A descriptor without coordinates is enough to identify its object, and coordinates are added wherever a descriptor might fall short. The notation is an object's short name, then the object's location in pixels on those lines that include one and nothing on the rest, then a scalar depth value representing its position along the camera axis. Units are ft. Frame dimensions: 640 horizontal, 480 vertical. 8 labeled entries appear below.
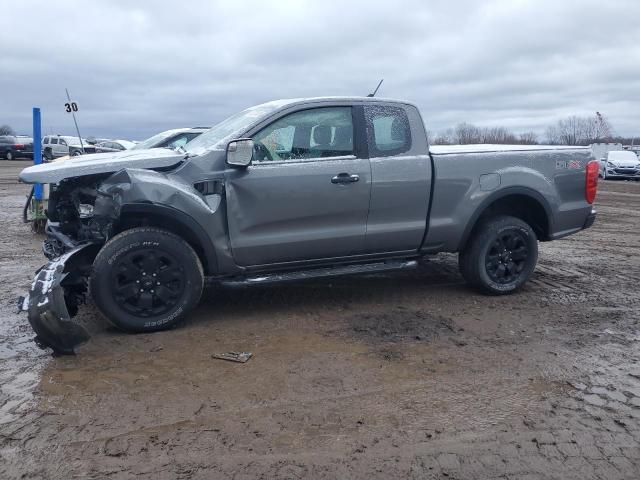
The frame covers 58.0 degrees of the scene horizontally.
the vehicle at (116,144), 81.41
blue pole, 34.55
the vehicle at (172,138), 34.01
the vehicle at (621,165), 99.60
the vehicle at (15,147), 123.85
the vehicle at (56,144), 105.19
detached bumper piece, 13.37
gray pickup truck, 15.15
